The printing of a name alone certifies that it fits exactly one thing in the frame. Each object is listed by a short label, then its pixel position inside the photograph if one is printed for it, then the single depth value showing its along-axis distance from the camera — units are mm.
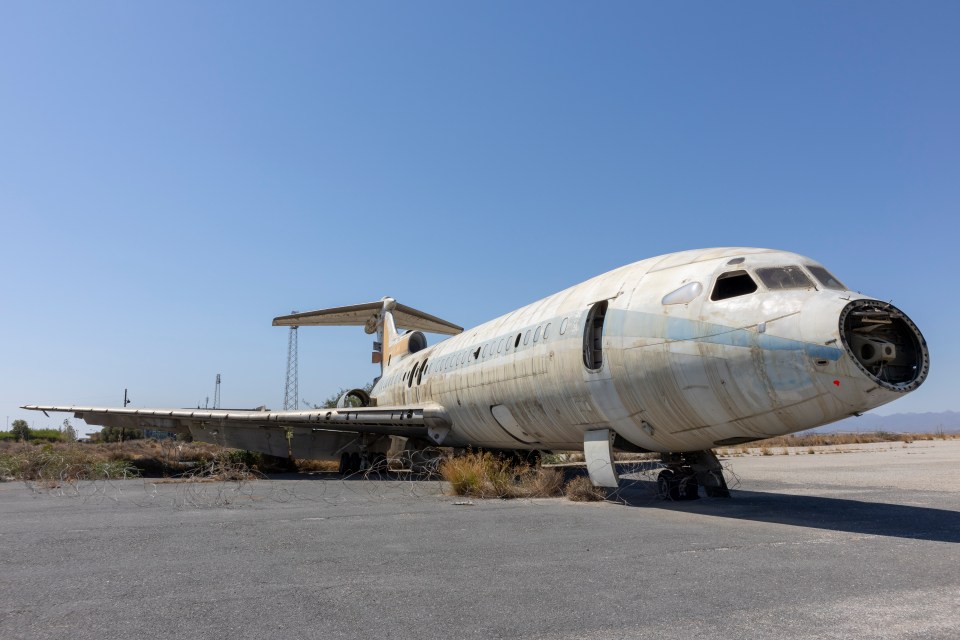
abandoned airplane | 7285
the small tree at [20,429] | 66812
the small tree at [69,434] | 56288
